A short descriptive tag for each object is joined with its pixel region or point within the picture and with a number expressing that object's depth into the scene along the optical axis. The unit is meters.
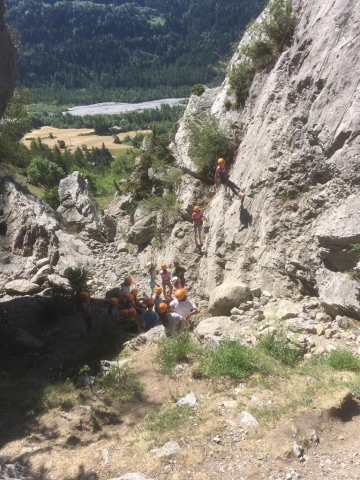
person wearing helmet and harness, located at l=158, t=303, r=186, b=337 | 9.46
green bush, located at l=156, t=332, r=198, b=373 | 7.76
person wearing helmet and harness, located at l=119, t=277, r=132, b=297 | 11.94
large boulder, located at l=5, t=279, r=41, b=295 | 13.63
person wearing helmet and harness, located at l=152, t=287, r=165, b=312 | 10.90
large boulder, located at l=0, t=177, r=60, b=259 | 15.16
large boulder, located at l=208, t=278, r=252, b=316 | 9.58
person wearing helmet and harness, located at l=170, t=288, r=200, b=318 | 9.88
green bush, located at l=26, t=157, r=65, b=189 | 36.98
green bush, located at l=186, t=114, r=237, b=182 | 13.62
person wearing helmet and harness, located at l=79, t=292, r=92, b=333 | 11.54
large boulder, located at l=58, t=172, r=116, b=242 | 17.06
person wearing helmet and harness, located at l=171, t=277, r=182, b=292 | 11.77
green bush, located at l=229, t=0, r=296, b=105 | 12.46
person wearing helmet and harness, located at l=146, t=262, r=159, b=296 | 12.59
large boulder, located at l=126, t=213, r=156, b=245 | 15.76
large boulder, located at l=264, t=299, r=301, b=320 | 8.41
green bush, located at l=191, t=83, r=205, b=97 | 18.50
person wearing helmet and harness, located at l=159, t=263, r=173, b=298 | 12.18
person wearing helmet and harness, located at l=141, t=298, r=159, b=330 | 10.73
